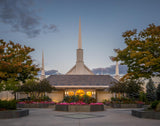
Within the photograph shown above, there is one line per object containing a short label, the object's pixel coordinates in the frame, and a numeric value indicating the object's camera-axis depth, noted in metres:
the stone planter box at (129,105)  34.41
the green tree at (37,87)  40.56
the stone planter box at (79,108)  25.58
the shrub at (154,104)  19.35
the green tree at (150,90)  39.74
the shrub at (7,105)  19.04
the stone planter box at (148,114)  17.09
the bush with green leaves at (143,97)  42.12
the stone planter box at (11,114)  17.55
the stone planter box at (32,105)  33.84
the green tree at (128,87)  38.69
